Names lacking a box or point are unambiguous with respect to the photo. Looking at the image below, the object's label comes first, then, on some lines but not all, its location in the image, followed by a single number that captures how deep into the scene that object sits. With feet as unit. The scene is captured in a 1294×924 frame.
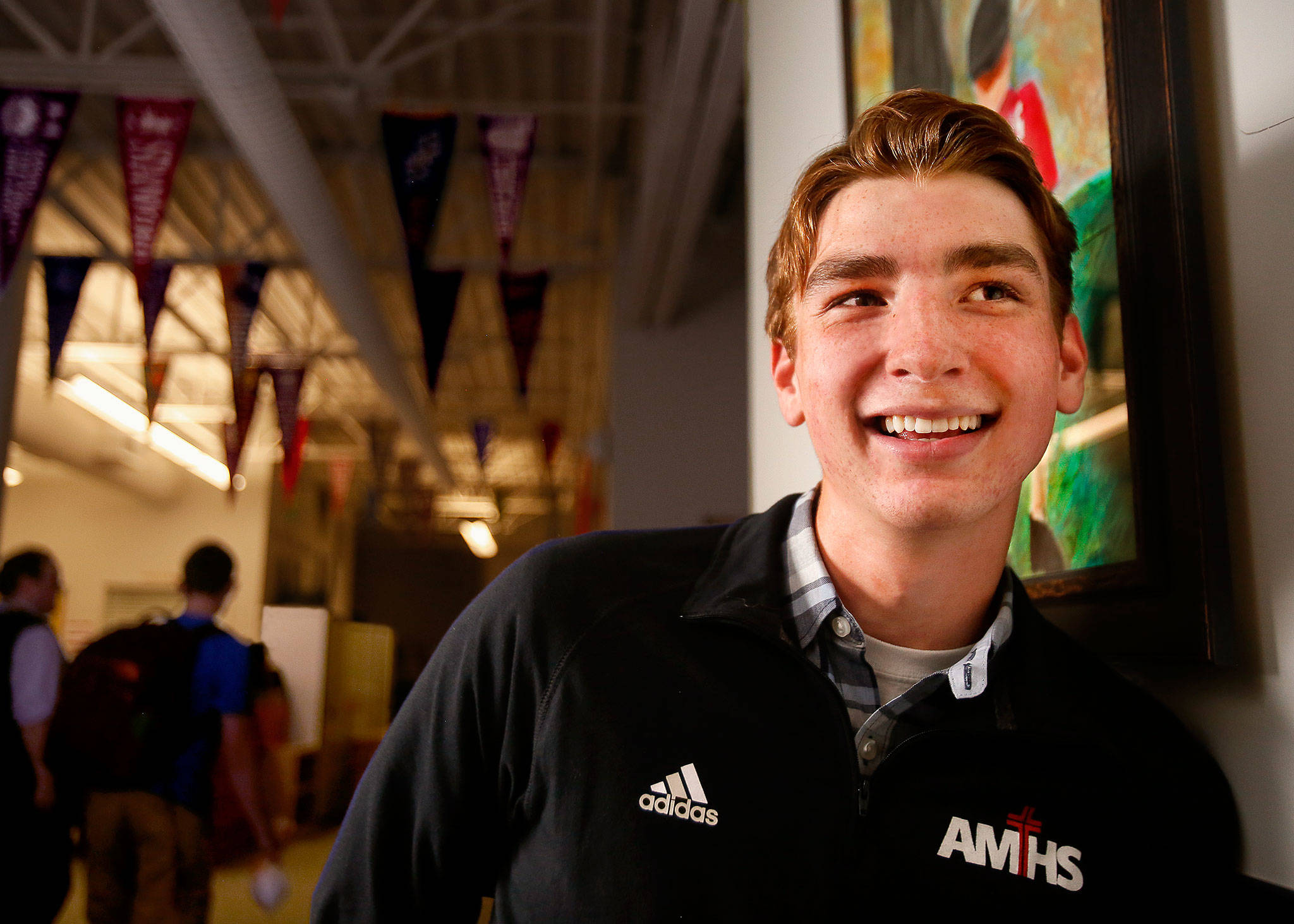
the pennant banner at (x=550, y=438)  33.73
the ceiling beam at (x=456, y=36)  18.24
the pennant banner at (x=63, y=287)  19.69
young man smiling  3.04
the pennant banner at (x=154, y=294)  18.53
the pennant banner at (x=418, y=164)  15.20
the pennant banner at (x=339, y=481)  45.70
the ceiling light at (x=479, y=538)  66.49
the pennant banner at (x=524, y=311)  20.62
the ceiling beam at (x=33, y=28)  17.80
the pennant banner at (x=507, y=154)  16.55
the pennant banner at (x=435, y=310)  17.62
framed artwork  2.97
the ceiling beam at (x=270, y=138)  13.39
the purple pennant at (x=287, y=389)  27.96
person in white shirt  10.71
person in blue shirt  9.54
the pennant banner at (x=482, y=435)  36.09
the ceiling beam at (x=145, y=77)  18.40
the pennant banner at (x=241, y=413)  25.85
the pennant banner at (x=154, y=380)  23.63
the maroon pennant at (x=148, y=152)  15.55
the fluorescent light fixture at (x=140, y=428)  35.68
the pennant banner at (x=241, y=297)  22.33
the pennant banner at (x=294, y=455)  30.30
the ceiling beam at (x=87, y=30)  17.74
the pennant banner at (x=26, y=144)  14.70
